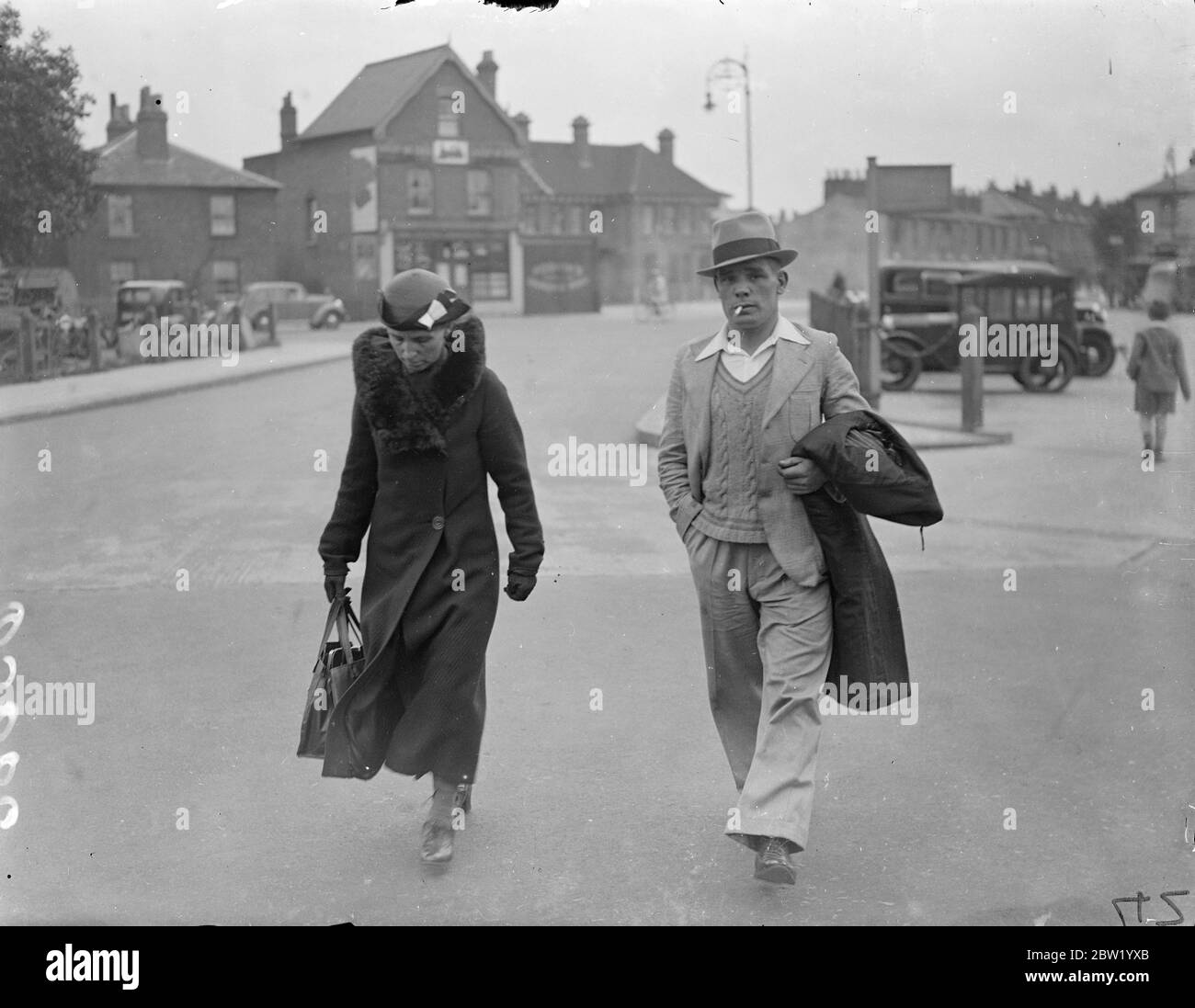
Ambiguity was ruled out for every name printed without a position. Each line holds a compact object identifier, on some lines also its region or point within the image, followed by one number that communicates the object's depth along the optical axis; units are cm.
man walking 410
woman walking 433
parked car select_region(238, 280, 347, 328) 4028
